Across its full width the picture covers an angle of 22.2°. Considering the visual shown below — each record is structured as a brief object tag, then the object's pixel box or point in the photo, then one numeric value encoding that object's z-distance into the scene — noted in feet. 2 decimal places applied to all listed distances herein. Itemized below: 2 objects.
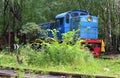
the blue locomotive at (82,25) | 72.49
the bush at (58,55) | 44.73
